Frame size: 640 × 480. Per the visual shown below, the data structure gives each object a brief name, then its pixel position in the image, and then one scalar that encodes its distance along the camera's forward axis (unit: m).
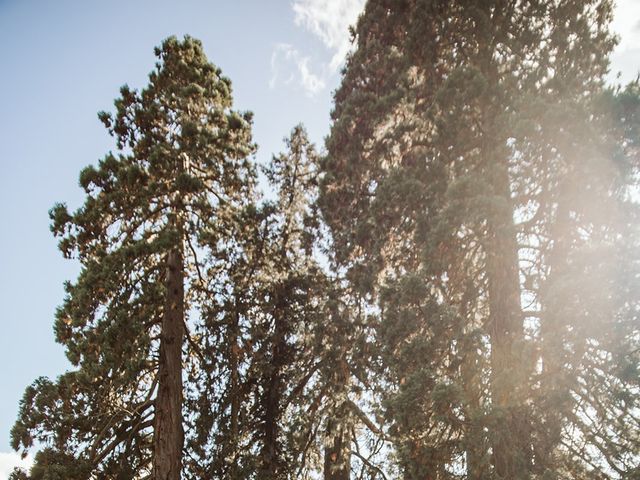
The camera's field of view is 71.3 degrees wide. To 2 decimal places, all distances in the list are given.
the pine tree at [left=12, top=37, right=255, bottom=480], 7.49
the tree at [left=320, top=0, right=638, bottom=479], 6.35
